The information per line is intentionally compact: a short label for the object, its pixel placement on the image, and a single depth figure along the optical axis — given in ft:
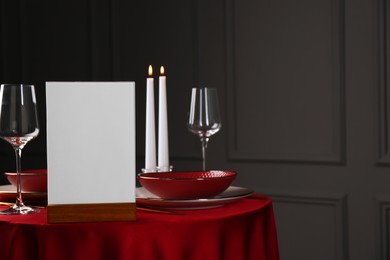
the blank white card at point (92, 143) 5.41
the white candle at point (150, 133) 6.31
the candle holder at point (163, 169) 6.36
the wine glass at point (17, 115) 5.76
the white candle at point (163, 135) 6.36
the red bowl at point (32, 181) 6.03
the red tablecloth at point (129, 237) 5.38
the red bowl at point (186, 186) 5.67
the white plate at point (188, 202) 5.71
